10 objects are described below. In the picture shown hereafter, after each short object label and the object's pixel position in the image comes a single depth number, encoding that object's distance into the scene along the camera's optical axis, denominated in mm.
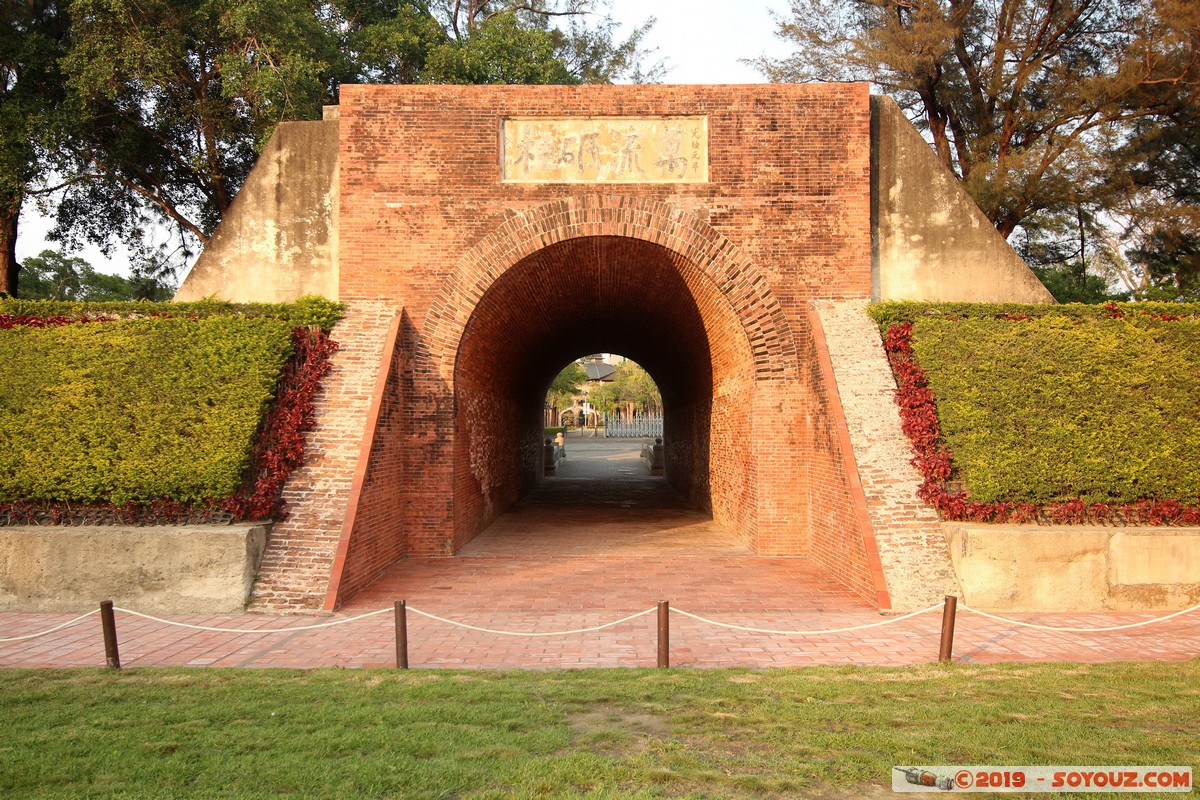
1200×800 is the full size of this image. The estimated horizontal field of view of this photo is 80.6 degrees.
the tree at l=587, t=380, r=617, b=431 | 59931
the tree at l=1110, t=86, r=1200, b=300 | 14109
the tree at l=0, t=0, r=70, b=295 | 13703
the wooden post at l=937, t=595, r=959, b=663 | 5426
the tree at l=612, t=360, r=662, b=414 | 57750
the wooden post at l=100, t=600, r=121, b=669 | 5305
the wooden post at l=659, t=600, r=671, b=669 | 5305
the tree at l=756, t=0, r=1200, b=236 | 13297
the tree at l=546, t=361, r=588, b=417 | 44781
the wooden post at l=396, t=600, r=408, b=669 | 5289
